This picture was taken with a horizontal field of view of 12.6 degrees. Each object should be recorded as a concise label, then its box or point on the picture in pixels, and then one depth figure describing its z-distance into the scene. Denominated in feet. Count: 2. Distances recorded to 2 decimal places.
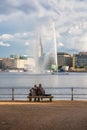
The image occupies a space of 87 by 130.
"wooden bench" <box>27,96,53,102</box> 99.61
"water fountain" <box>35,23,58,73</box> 501.56
